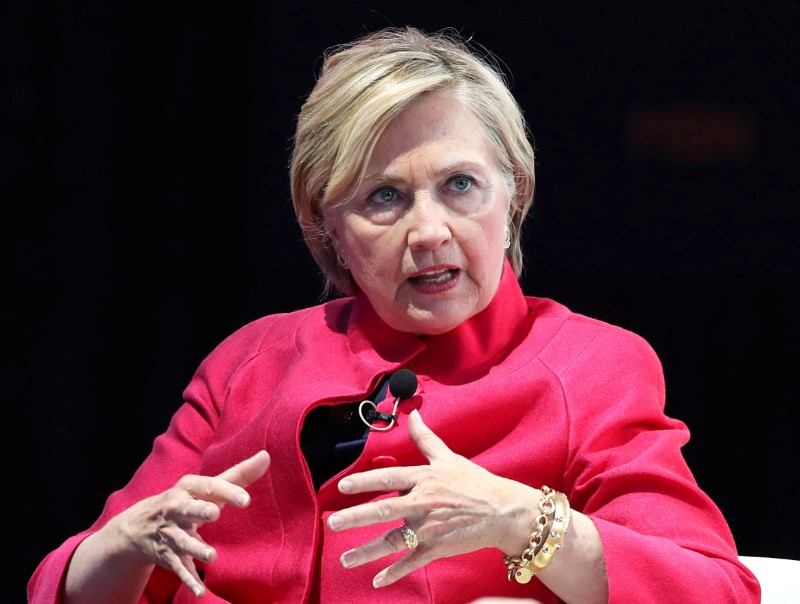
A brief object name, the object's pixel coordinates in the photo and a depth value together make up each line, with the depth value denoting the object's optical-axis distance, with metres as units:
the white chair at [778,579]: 6.36
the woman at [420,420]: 6.23
